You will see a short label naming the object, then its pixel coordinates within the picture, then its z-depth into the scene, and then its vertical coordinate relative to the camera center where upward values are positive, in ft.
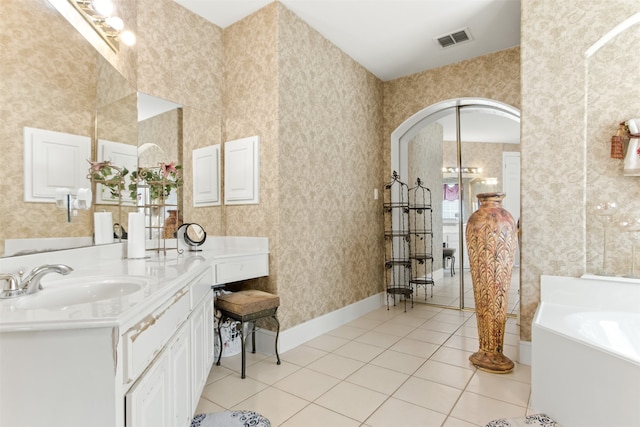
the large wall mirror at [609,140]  7.59 +1.59
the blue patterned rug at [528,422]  5.88 -3.68
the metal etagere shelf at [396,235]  14.34 -0.99
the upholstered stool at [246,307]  7.77 -2.22
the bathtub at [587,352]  4.90 -2.35
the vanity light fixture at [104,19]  6.22 +3.84
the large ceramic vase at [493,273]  8.09 -1.47
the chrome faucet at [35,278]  3.86 -0.74
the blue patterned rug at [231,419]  5.96 -3.69
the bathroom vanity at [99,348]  2.81 -1.26
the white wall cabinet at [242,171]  9.65 +1.21
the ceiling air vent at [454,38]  10.70 +5.60
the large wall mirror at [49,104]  4.31 +1.66
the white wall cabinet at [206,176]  9.75 +1.06
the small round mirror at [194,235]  8.58 -0.57
